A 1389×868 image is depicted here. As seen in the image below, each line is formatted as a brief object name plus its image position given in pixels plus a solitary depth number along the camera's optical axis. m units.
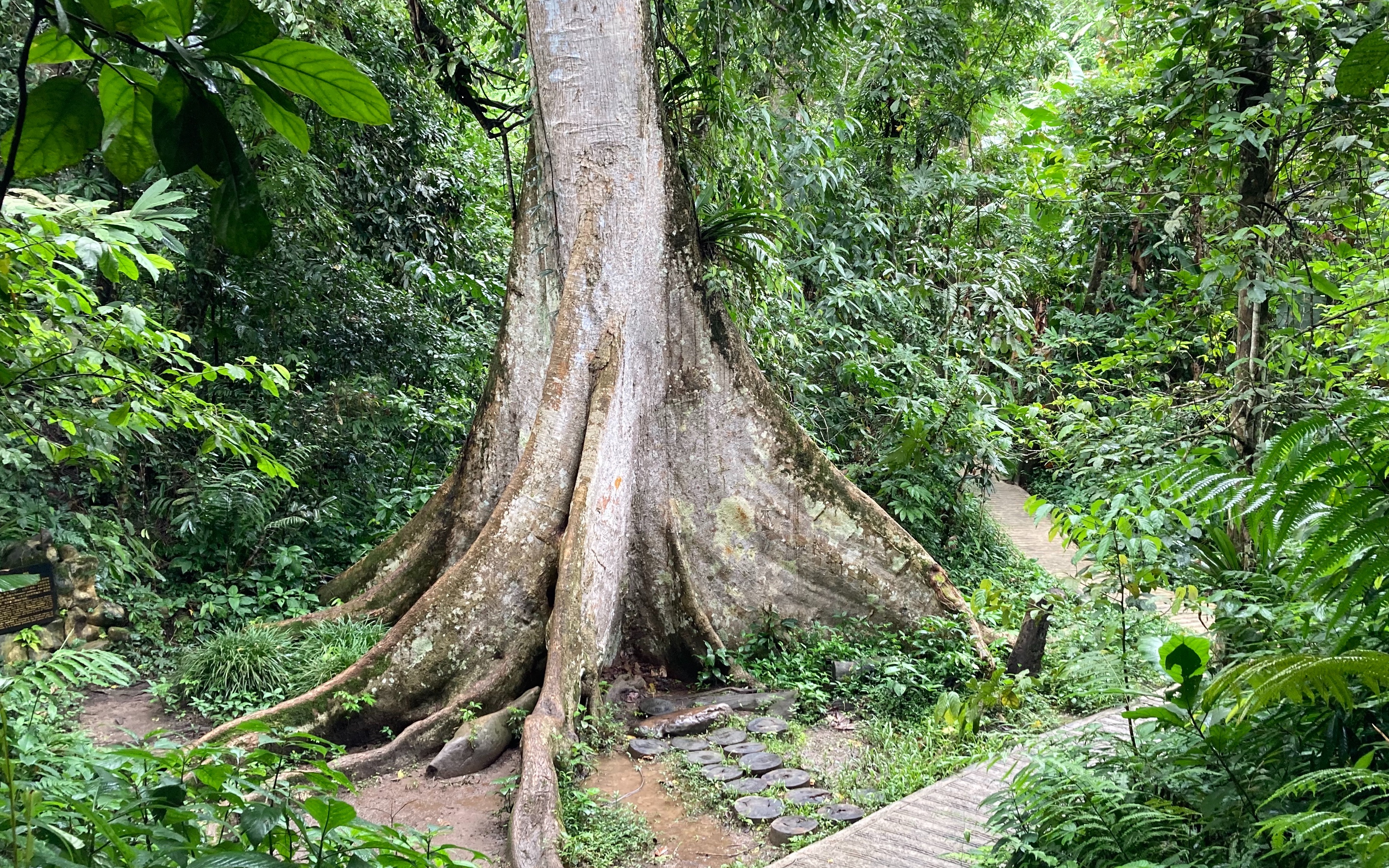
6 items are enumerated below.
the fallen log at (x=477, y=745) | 4.96
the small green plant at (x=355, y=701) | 5.14
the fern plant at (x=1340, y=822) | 1.76
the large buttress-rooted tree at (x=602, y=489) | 5.47
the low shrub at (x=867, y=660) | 5.79
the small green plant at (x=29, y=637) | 4.14
